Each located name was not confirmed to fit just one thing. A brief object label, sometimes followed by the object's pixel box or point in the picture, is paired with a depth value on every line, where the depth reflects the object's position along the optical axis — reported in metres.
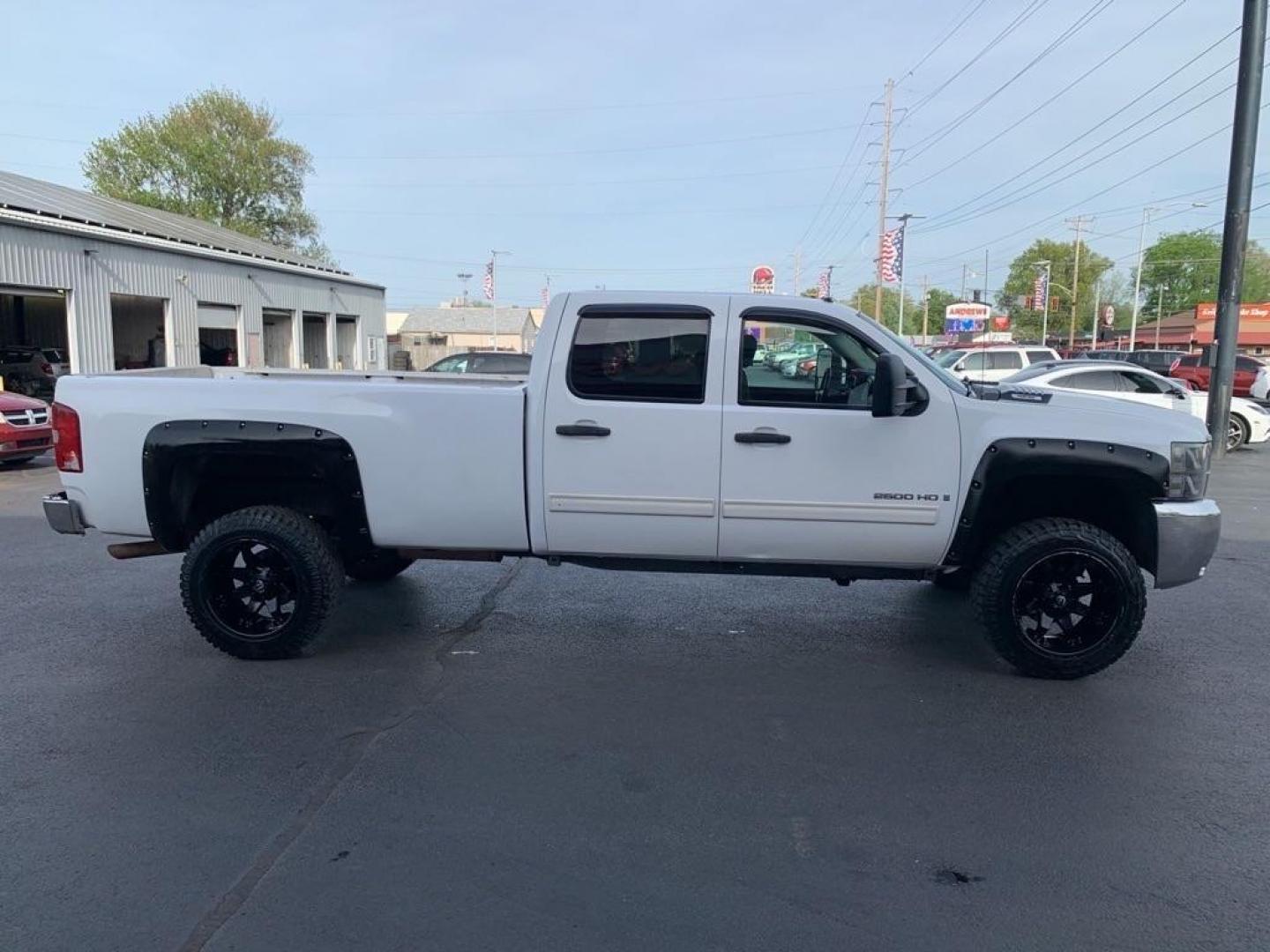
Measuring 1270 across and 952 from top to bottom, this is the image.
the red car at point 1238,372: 28.14
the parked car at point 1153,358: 34.53
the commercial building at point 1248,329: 64.56
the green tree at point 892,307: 99.93
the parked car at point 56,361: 27.06
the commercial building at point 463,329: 76.76
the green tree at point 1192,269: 107.19
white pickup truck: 5.14
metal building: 20.78
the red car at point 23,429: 13.30
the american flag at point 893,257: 40.03
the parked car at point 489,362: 18.89
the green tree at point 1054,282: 104.94
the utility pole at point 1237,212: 14.62
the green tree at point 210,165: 56.19
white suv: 23.17
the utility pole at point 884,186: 47.03
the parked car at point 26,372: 25.58
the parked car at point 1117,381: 15.55
